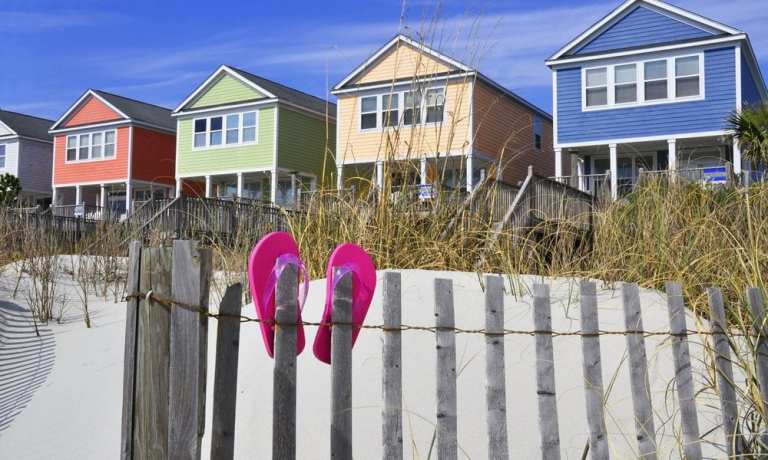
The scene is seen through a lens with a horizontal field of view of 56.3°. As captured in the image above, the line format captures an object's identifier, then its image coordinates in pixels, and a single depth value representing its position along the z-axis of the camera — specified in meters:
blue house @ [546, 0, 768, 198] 22.84
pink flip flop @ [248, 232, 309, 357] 2.73
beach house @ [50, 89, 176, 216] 35.91
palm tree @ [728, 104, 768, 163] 15.94
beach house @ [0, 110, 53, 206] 40.94
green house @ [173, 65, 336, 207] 31.45
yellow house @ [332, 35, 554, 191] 27.20
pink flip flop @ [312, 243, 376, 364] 2.85
